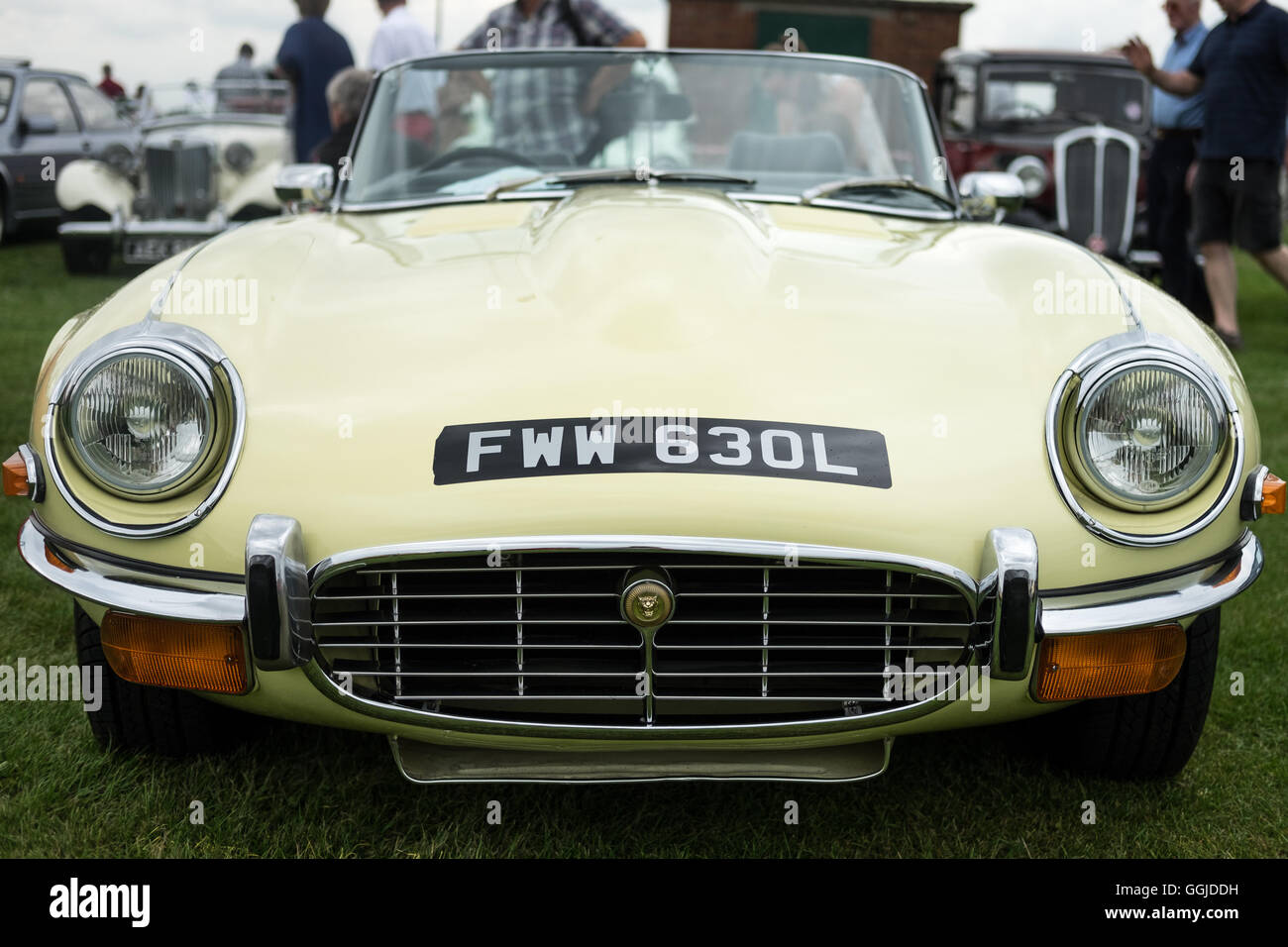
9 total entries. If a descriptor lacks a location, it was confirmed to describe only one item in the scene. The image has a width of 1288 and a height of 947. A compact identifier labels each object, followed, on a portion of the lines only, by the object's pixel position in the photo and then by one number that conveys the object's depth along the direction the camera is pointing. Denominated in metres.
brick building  21.50
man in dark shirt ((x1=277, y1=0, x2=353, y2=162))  6.51
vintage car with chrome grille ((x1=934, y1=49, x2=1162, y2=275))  8.91
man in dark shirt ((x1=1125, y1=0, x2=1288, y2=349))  6.12
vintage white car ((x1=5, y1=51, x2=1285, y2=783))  1.60
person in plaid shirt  3.01
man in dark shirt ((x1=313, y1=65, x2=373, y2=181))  5.25
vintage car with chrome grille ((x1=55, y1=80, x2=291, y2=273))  8.77
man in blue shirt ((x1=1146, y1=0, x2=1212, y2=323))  7.05
